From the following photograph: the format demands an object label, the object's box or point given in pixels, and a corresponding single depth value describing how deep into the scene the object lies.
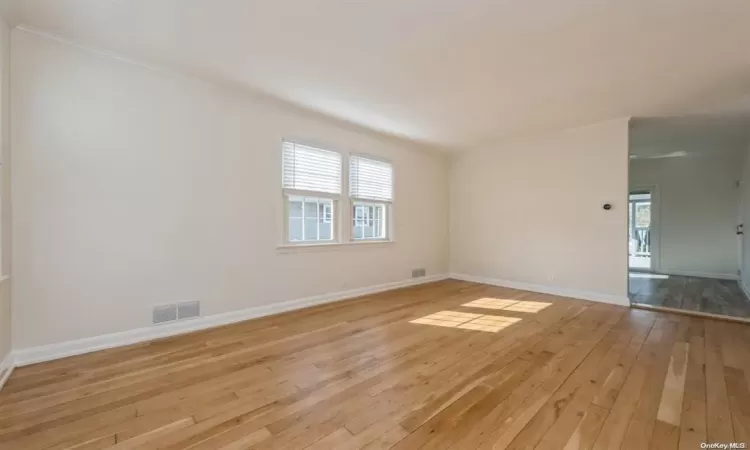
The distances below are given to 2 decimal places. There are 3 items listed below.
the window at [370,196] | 4.93
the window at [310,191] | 4.12
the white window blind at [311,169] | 4.11
